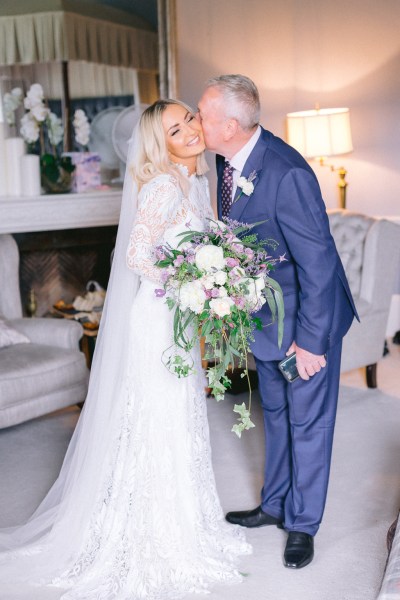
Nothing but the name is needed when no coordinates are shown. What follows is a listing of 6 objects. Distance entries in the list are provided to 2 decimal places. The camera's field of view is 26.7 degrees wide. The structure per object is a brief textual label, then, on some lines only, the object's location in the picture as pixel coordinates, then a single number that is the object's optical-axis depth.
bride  3.26
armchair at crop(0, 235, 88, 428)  4.86
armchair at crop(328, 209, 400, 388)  5.60
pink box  6.46
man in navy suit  3.17
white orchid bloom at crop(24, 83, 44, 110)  6.21
